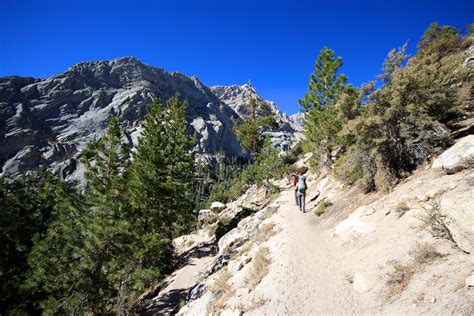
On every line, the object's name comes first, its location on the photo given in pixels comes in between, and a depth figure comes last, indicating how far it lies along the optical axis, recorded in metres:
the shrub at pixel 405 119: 8.62
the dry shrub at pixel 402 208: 6.64
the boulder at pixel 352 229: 7.29
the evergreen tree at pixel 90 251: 10.46
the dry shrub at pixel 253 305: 5.91
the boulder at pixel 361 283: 5.26
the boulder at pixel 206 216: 31.86
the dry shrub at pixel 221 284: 7.88
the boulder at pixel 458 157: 6.46
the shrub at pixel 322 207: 11.40
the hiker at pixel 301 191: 12.59
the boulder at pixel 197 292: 9.51
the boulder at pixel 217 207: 34.00
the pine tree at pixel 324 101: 17.53
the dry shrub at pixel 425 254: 4.75
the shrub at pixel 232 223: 19.52
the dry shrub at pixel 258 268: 7.22
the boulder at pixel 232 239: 13.85
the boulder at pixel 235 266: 8.85
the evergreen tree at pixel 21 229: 10.77
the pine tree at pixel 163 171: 14.86
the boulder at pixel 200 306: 7.35
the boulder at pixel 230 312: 5.86
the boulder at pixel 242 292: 6.69
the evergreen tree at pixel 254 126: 27.23
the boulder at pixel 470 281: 3.72
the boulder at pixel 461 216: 4.34
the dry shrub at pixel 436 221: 4.91
